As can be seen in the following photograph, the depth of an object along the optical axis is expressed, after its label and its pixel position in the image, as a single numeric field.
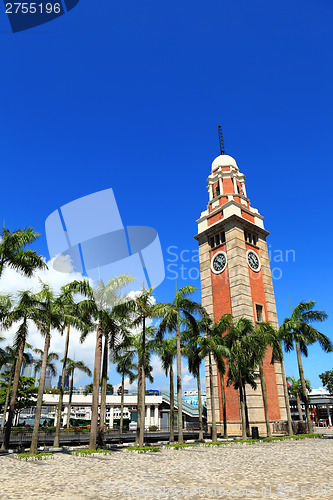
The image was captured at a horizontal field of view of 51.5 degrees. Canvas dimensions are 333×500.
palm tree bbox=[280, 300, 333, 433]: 34.97
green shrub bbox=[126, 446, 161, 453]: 22.44
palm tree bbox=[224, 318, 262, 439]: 31.30
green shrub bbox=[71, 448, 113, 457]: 20.69
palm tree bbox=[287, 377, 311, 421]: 76.31
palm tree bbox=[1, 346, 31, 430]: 39.80
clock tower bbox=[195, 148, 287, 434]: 40.19
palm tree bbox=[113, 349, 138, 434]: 42.22
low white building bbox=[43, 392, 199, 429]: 58.72
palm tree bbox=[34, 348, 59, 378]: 46.12
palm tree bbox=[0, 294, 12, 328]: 23.39
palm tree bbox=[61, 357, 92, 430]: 46.16
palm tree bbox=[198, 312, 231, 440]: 29.89
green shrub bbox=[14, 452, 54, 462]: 18.84
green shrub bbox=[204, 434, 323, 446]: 27.18
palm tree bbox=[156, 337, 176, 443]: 33.85
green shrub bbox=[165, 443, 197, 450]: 24.62
